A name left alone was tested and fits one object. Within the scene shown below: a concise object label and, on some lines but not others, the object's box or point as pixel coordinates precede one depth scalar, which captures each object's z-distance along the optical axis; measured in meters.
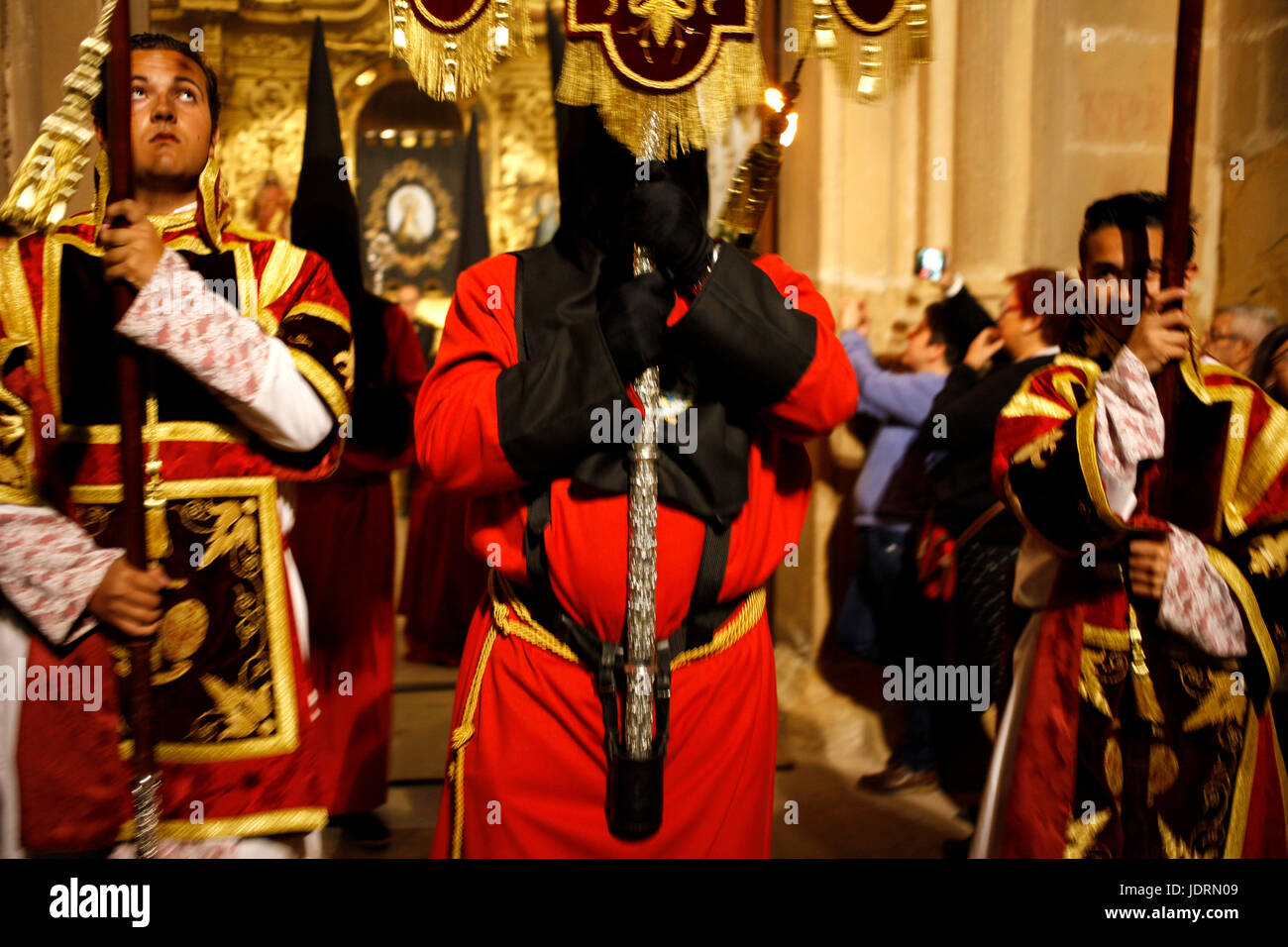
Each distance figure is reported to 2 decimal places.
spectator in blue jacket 4.13
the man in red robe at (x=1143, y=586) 2.03
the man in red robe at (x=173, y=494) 1.98
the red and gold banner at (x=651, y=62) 1.80
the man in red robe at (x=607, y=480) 1.74
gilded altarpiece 7.90
